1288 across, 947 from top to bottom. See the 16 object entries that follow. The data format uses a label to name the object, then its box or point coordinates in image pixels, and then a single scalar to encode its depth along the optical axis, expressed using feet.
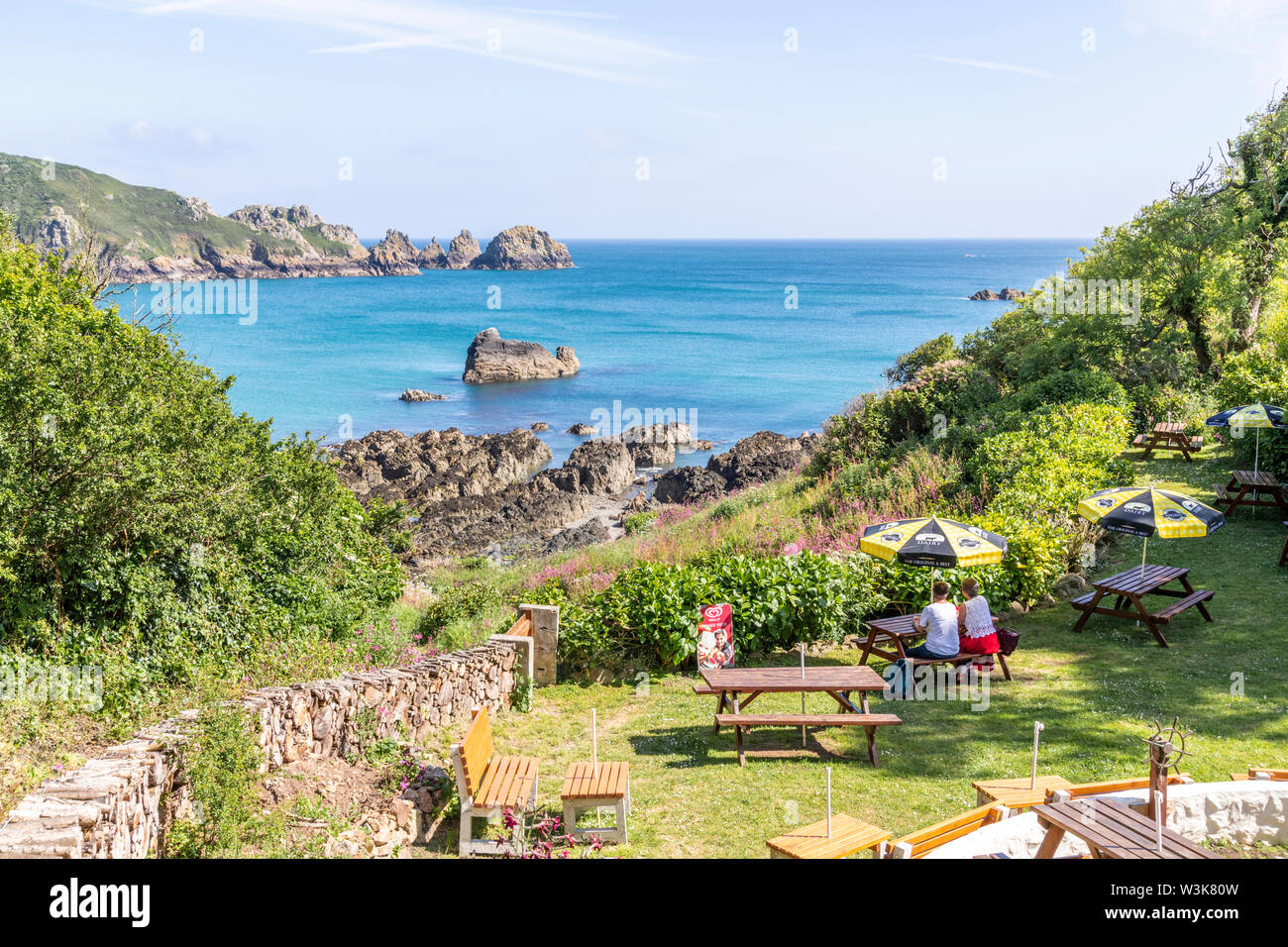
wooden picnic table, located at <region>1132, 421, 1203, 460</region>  63.98
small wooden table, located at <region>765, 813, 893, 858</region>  20.16
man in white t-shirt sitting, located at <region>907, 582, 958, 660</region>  32.71
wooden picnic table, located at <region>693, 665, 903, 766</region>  28.45
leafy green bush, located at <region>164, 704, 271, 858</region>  20.38
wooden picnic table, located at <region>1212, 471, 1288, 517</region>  49.78
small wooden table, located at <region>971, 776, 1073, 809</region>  22.29
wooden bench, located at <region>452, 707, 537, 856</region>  23.56
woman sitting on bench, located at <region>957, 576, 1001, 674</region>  33.30
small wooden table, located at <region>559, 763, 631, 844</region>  23.58
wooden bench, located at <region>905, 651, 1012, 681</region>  32.88
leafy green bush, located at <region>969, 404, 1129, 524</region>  45.80
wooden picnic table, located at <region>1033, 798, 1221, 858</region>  16.94
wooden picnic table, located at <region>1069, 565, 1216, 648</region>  36.96
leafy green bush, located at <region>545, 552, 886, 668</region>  37.50
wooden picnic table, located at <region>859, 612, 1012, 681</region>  34.37
